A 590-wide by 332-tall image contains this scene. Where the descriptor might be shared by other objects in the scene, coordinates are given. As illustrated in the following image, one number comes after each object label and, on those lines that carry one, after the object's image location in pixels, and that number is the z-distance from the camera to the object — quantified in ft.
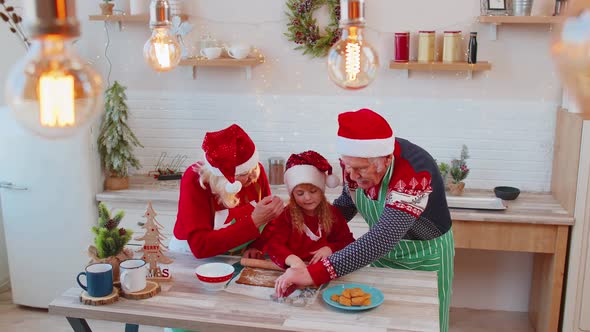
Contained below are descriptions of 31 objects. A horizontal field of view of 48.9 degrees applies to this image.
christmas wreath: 15.15
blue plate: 7.84
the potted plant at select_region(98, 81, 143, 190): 15.08
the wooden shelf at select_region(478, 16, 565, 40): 13.89
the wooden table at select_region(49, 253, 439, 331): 7.59
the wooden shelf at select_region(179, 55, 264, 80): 15.25
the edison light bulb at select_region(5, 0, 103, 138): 3.18
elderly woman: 9.30
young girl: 9.45
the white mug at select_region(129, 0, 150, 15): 15.64
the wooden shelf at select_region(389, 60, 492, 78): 14.44
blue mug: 8.10
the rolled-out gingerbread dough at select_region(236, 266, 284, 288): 8.67
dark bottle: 14.44
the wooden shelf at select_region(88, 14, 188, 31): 15.49
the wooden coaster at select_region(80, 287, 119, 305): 8.07
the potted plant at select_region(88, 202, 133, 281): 8.52
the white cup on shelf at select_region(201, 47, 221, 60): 15.33
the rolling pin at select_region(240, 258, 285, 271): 9.11
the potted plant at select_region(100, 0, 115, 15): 15.72
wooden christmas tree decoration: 8.86
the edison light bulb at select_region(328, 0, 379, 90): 5.41
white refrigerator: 14.94
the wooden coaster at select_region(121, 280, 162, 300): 8.25
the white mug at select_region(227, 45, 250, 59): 15.28
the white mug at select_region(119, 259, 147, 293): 8.26
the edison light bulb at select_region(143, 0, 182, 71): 8.63
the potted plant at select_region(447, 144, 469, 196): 14.75
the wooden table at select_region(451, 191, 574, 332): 13.50
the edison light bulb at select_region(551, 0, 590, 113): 2.34
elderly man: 8.53
